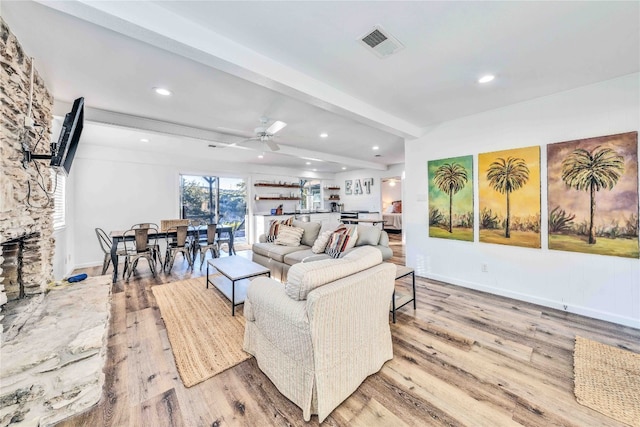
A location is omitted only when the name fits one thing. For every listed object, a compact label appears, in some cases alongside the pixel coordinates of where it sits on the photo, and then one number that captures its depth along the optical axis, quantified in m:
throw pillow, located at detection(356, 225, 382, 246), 3.67
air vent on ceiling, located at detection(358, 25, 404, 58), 1.84
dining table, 4.17
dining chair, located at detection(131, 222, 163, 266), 4.52
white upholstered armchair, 1.49
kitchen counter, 7.77
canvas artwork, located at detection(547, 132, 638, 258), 2.54
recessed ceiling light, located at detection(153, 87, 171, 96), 2.69
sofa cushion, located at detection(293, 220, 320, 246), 4.48
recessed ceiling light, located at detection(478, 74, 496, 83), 2.50
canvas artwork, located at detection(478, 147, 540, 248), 3.11
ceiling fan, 3.40
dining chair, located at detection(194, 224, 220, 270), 4.96
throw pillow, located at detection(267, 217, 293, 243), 4.75
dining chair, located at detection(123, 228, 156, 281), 4.16
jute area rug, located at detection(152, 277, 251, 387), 2.03
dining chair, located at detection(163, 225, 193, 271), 4.61
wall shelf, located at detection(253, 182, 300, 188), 7.90
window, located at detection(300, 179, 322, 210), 9.38
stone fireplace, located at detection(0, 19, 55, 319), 1.72
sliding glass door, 6.62
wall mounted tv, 2.00
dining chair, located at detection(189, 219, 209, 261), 5.16
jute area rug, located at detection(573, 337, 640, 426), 1.58
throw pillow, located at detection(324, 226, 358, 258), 3.61
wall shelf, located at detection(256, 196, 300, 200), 7.87
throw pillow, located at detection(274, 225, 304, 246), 4.40
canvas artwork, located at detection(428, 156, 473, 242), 3.65
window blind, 3.89
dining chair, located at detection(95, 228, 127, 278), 4.16
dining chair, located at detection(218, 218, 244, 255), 5.54
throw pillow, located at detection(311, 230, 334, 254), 3.88
